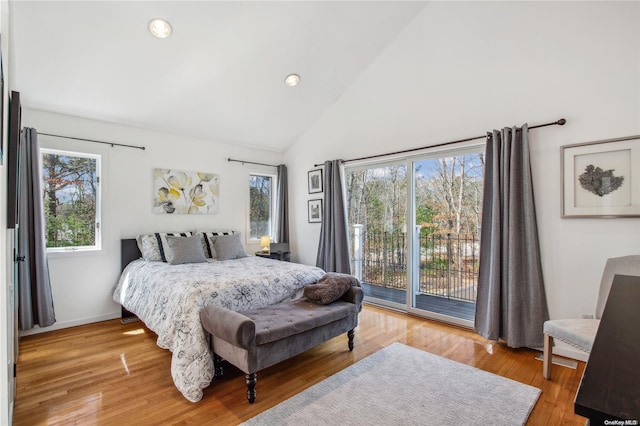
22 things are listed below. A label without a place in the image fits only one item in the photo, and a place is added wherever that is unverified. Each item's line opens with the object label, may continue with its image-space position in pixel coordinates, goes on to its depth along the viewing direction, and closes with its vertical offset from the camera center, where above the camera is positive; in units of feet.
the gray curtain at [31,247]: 10.28 -0.98
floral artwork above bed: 13.91 +1.20
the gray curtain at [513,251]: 9.45 -1.15
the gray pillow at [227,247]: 13.59 -1.35
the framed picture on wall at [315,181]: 16.51 +1.93
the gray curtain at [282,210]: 17.81 +0.37
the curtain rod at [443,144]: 9.09 +2.72
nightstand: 16.16 -2.02
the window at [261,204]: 17.37 +0.73
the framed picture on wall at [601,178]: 8.12 +0.99
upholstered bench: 6.78 -2.77
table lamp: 16.51 -1.42
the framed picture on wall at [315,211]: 16.57 +0.29
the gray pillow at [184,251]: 12.01 -1.33
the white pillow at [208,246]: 13.93 -1.33
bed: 7.36 -2.25
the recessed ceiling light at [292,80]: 12.94 +5.82
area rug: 6.33 -4.17
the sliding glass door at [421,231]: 11.84 -0.67
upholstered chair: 6.89 -2.66
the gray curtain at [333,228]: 15.02 -0.59
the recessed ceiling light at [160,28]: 9.09 +5.71
